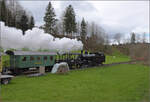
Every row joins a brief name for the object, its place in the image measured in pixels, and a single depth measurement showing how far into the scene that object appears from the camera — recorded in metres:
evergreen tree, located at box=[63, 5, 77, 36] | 44.94
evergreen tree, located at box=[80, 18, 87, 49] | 63.02
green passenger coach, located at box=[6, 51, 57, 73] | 20.17
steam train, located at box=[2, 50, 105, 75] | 20.28
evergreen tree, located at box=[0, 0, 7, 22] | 47.03
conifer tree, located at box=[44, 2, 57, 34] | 40.78
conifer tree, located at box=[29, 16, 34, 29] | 55.02
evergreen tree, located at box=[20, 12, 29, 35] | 49.00
